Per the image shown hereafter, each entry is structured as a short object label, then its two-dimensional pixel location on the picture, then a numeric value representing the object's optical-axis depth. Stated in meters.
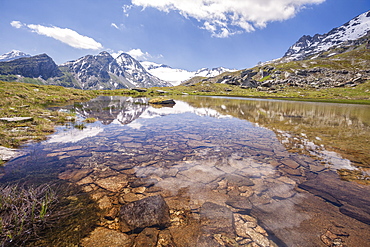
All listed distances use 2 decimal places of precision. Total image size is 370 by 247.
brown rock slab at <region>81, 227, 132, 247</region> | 3.80
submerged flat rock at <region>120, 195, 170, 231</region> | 4.49
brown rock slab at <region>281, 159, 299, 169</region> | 8.43
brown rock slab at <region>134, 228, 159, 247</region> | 3.87
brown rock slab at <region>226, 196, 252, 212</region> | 5.29
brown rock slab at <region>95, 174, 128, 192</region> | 6.20
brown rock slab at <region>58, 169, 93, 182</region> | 6.59
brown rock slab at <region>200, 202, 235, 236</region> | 4.37
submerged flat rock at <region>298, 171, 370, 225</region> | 5.09
